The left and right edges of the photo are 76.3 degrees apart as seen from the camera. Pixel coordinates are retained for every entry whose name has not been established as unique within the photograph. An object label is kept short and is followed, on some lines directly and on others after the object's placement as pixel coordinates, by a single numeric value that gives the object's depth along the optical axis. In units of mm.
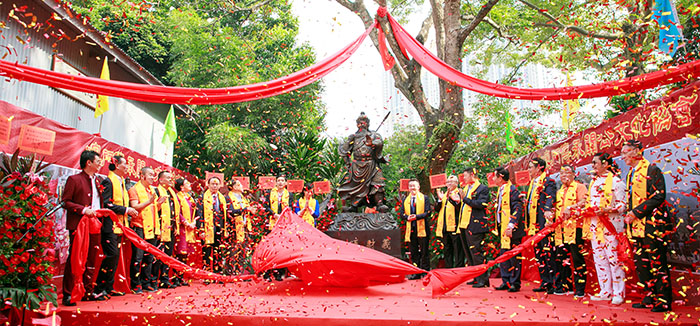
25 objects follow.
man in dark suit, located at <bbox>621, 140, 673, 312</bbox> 3545
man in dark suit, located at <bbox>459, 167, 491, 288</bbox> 5492
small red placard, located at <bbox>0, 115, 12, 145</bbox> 3920
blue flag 4004
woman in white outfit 3965
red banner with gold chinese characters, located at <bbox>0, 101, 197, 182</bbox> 4148
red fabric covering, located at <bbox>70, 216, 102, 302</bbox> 3938
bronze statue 7488
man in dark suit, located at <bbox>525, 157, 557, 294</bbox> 4855
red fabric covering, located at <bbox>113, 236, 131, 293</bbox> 4844
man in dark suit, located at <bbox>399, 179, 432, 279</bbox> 6500
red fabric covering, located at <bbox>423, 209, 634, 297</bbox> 4328
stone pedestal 6719
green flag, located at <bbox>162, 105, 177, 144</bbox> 10805
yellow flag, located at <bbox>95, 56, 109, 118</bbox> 8000
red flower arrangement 3014
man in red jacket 4008
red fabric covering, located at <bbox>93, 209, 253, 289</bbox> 4145
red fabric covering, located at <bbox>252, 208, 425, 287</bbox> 4668
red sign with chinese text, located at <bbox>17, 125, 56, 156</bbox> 4195
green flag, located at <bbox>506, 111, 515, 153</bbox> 10777
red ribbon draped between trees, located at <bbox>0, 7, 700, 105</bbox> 3357
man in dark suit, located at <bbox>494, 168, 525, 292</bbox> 4969
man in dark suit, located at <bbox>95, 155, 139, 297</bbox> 4324
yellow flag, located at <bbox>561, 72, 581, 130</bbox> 9027
